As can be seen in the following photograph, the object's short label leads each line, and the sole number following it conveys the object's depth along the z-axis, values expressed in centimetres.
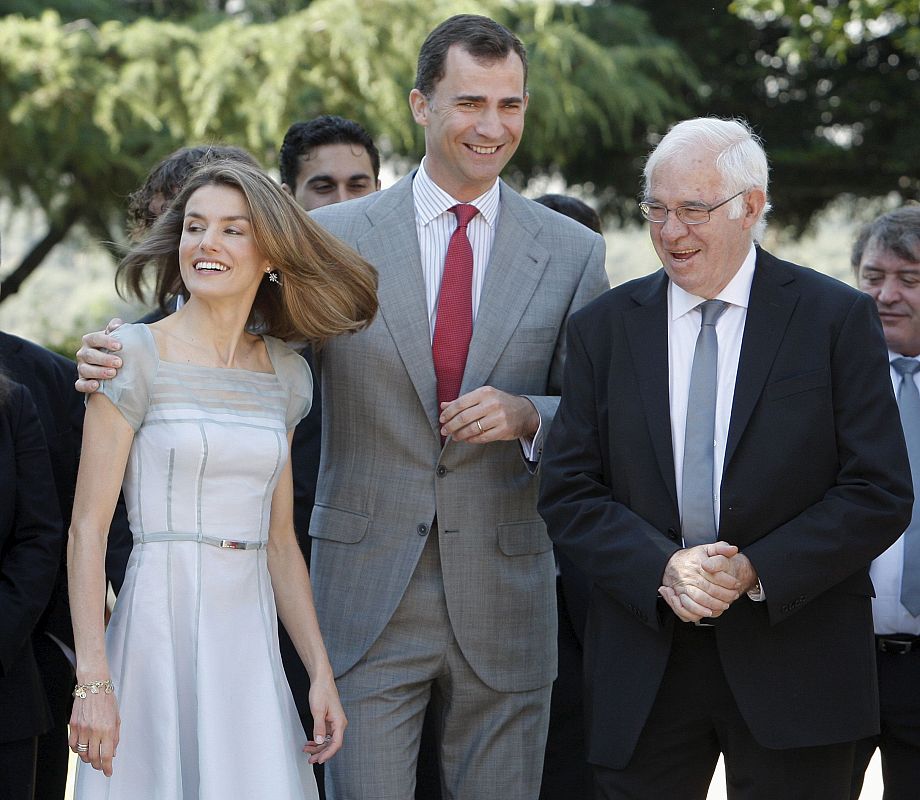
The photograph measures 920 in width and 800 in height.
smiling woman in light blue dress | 570
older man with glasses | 587
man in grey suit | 682
